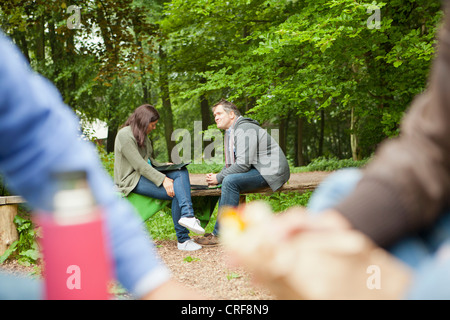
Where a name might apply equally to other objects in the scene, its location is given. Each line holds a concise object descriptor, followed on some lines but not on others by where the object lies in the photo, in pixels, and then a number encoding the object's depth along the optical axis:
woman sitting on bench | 5.15
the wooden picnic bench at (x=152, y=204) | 4.77
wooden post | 4.76
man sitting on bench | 5.36
